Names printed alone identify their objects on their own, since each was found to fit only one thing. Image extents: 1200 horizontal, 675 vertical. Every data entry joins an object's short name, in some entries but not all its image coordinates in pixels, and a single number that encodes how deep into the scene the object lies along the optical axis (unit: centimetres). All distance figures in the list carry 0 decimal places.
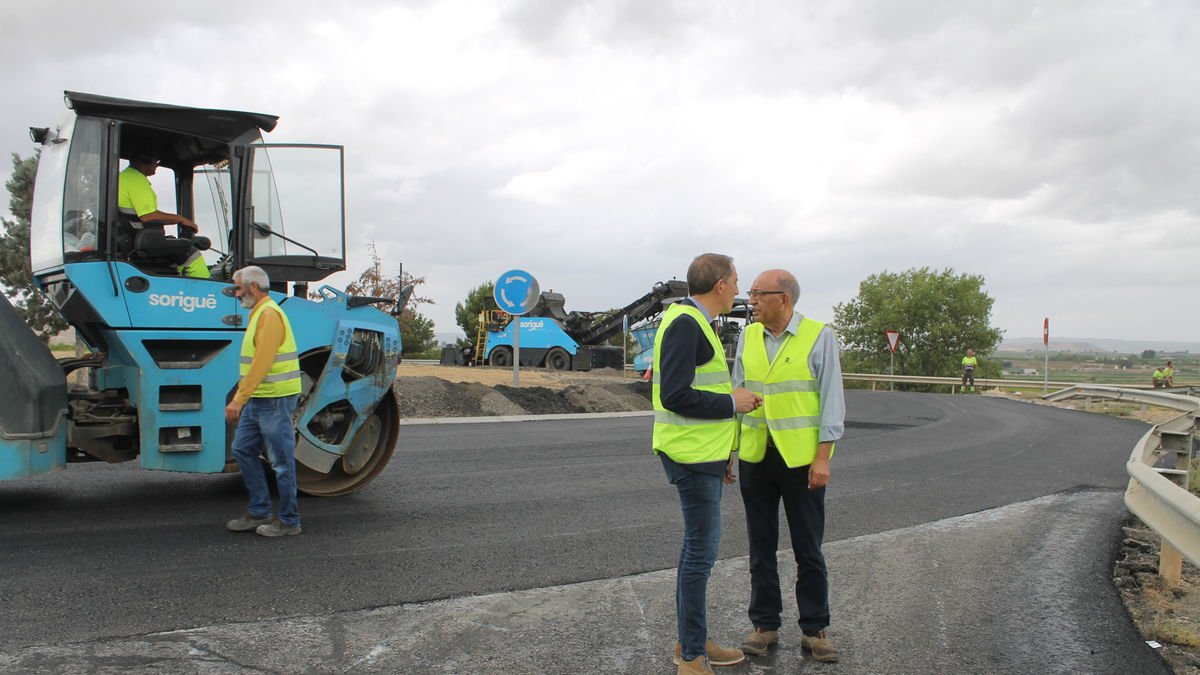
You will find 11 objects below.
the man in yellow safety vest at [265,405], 583
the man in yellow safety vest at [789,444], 405
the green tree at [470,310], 6525
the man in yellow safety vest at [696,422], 366
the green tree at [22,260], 2191
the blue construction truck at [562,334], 3053
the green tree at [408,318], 3978
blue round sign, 1662
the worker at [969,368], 3319
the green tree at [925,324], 7106
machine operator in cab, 620
